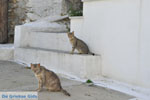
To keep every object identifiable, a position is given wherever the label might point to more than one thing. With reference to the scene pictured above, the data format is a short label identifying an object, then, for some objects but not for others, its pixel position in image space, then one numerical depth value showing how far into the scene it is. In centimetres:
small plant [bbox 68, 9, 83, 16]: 728
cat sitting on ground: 429
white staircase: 580
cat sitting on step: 607
